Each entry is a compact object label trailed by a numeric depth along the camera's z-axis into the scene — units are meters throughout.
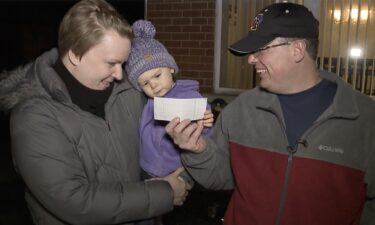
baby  2.09
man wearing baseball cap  1.86
